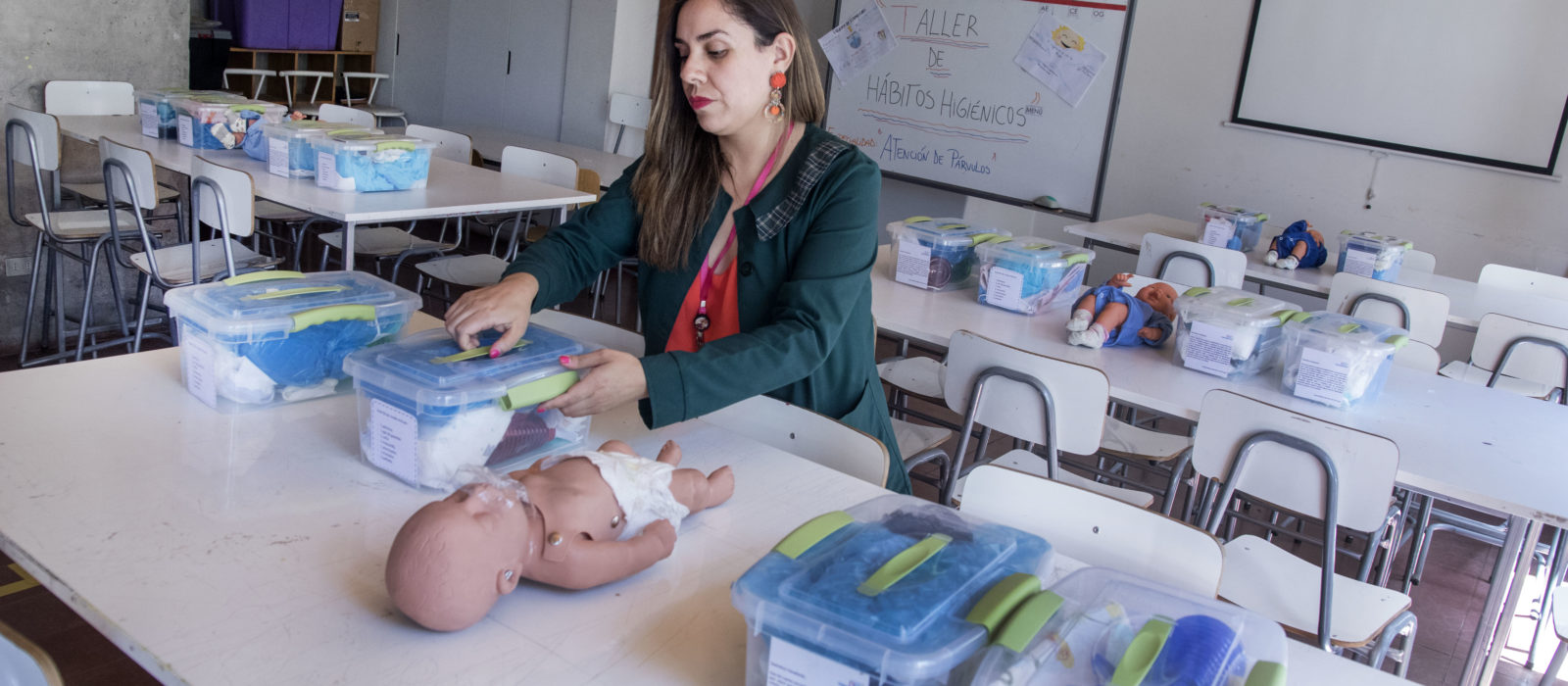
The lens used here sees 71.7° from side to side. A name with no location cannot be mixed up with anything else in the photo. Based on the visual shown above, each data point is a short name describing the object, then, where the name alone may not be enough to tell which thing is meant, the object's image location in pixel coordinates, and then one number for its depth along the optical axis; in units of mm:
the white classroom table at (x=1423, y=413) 2049
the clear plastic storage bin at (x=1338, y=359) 2400
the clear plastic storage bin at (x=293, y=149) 3658
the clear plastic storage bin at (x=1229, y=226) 4320
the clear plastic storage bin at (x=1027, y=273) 2984
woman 1534
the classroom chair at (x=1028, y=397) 2377
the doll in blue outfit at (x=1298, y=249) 4211
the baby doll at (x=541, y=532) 1005
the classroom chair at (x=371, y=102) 7215
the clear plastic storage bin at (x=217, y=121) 3994
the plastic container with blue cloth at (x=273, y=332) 1533
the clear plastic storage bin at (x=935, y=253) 3182
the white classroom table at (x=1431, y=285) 3887
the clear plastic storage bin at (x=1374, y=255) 3949
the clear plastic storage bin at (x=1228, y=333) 2549
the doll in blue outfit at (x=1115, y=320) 2750
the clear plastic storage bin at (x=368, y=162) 3520
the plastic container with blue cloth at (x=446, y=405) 1325
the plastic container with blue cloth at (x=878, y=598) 869
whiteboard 5617
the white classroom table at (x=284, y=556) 1022
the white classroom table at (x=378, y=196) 3320
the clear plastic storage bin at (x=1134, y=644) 869
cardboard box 7516
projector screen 4547
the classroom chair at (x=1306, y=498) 2035
